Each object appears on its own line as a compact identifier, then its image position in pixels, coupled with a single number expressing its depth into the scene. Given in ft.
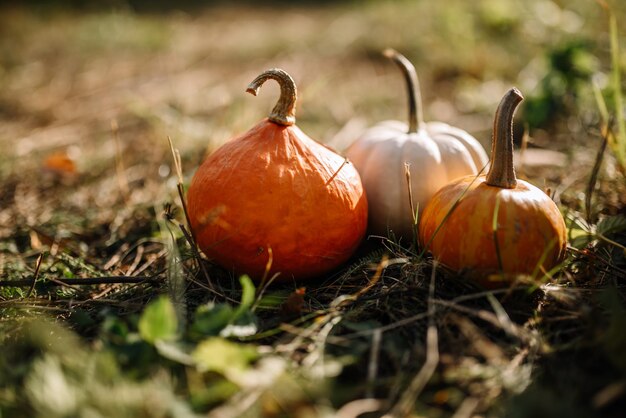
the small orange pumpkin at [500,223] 1.57
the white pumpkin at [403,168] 1.85
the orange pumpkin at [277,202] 1.66
